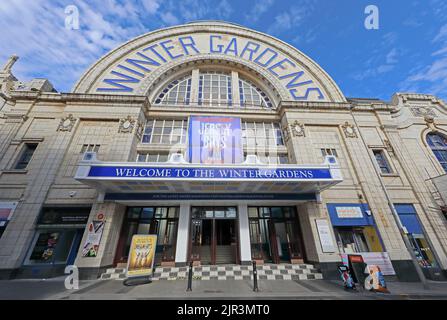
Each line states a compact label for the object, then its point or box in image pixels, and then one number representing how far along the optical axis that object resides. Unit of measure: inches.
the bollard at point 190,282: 283.4
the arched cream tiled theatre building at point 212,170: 378.0
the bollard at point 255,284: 281.8
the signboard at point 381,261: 374.9
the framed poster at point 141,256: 323.0
